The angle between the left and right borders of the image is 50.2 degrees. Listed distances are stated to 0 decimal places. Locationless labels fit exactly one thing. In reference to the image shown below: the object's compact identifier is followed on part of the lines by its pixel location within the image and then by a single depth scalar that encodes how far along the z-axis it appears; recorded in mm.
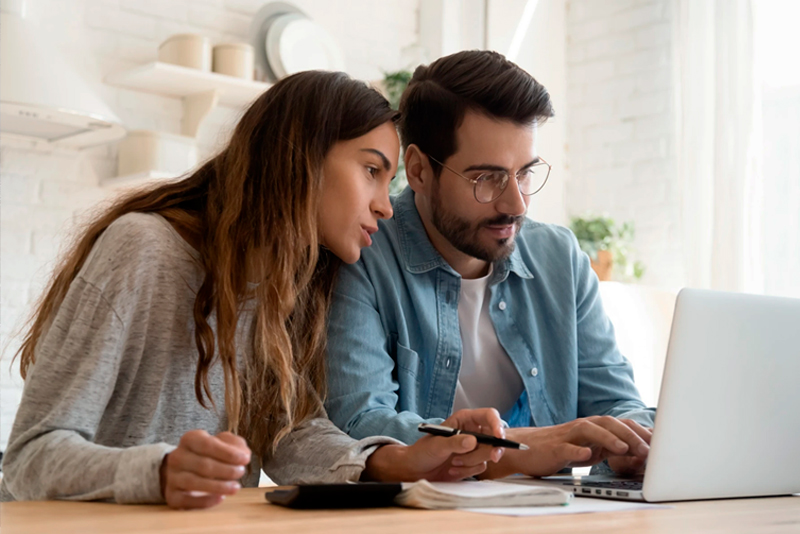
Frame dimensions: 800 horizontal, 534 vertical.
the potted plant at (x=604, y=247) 3510
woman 948
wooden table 729
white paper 861
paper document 879
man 1548
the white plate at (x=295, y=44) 3381
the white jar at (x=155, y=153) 3002
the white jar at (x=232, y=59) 3166
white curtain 3506
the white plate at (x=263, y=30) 3404
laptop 966
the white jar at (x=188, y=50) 3072
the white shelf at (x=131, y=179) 2967
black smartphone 858
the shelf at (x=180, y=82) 3010
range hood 2545
